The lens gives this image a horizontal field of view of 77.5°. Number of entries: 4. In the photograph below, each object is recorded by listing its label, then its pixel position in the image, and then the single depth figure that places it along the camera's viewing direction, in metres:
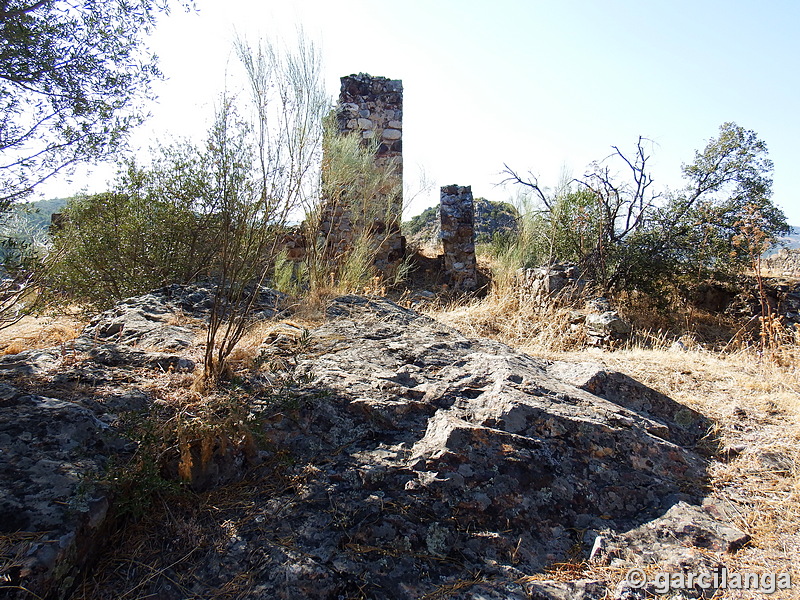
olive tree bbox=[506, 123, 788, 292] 7.26
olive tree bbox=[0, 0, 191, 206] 3.99
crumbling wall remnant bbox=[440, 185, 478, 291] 8.80
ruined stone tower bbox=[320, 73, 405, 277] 9.19
